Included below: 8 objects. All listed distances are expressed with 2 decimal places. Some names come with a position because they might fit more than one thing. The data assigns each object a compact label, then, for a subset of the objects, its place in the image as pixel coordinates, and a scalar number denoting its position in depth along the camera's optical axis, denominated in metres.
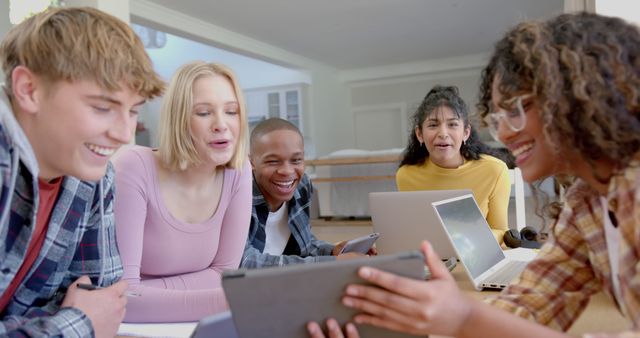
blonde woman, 1.29
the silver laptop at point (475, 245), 1.27
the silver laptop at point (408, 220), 1.56
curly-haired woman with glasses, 0.69
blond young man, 0.85
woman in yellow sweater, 2.22
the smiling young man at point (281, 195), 1.90
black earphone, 1.75
